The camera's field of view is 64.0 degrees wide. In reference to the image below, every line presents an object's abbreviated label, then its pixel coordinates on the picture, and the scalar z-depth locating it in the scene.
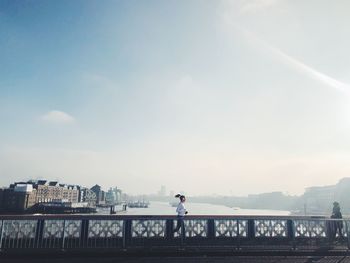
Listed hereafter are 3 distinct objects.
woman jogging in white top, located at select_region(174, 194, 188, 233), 11.77
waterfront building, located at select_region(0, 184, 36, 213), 104.75
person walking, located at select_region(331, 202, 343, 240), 13.16
